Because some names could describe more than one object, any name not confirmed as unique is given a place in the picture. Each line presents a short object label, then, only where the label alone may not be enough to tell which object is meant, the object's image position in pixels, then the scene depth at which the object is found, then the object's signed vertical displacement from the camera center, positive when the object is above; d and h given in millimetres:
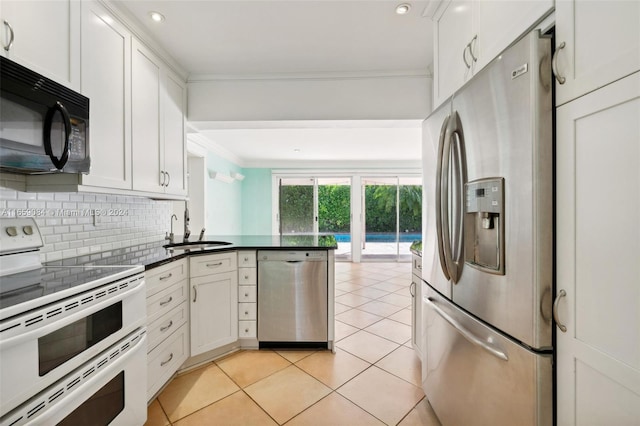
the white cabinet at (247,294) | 2412 -704
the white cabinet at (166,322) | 1674 -727
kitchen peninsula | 1729 -627
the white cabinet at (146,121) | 1933 +670
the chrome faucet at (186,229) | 2808 -170
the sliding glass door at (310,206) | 7047 +164
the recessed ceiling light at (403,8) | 1712 +1270
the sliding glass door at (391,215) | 6824 -51
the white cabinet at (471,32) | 1004 +790
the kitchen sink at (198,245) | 2502 -303
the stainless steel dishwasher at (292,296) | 2396 -717
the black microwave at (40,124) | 1122 +396
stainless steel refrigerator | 880 -109
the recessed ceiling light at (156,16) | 1815 +1286
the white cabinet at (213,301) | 2154 -716
